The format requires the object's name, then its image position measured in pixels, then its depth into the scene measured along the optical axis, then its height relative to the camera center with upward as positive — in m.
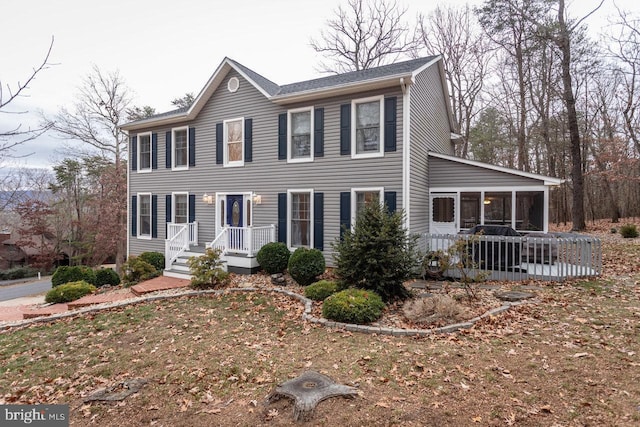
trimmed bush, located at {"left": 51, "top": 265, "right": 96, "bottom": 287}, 11.65 -2.29
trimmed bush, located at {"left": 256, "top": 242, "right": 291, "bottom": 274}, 10.39 -1.47
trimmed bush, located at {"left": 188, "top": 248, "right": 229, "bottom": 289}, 9.39 -1.76
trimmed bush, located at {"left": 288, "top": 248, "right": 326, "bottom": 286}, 9.23 -1.56
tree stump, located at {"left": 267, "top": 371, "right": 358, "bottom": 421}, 3.31 -2.04
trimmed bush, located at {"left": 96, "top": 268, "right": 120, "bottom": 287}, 12.03 -2.45
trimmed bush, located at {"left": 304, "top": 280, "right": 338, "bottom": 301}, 7.64 -1.88
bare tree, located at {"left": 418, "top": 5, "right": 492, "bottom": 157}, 20.47 +10.80
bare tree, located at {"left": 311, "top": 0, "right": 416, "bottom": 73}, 20.36 +11.66
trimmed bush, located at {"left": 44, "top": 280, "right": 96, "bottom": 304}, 9.98 -2.52
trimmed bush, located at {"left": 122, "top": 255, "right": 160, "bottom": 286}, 11.45 -2.13
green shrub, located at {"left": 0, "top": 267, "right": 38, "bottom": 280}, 23.36 -4.44
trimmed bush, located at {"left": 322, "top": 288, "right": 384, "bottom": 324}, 6.04 -1.84
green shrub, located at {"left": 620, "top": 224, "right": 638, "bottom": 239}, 13.91 -0.86
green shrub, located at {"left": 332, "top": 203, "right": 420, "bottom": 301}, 7.13 -0.98
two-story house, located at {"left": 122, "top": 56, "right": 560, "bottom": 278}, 10.09 +1.66
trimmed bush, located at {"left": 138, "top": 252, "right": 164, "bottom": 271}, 12.64 -1.82
